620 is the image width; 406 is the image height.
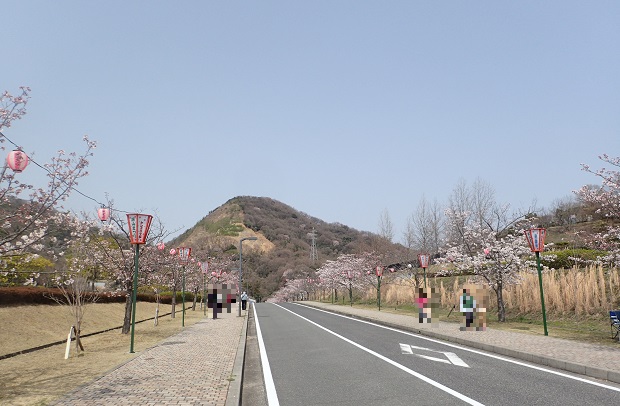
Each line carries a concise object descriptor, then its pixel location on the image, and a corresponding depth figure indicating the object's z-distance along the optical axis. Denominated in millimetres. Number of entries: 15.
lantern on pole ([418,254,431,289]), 23281
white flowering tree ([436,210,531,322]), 18000
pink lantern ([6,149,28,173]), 7855
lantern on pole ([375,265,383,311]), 31059
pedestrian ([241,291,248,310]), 34181
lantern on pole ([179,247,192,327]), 22467
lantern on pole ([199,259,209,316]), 26859
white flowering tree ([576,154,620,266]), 11164
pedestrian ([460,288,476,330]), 14426
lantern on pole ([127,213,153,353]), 13266
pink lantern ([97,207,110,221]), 15992
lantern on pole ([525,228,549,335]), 14099
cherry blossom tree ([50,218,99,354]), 12930
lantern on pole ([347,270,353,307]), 42609
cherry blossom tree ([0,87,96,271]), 7926
